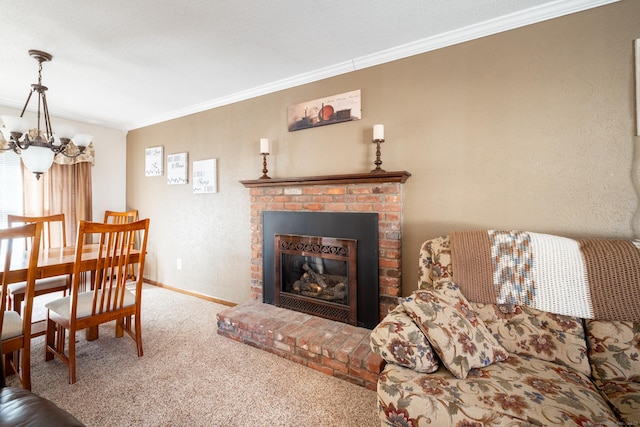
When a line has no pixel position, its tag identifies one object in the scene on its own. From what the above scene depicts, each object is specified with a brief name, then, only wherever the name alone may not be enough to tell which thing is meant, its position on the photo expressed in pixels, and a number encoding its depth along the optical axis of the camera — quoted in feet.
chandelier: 5.87
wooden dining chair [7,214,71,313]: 6.44
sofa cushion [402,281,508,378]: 3.67
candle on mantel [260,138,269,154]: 8.22
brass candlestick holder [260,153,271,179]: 8.46
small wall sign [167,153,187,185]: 11.01
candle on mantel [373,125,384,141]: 6.56
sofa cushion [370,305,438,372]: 3.72
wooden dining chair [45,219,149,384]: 5.38
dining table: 5.01
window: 9.76
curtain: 10.28
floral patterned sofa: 3.12
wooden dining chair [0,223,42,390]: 4.32
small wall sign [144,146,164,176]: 11.80
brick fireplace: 5.68
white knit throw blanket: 3.96
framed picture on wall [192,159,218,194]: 10.12
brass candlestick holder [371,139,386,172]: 6.62
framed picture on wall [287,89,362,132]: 7.36
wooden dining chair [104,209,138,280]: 9.19
